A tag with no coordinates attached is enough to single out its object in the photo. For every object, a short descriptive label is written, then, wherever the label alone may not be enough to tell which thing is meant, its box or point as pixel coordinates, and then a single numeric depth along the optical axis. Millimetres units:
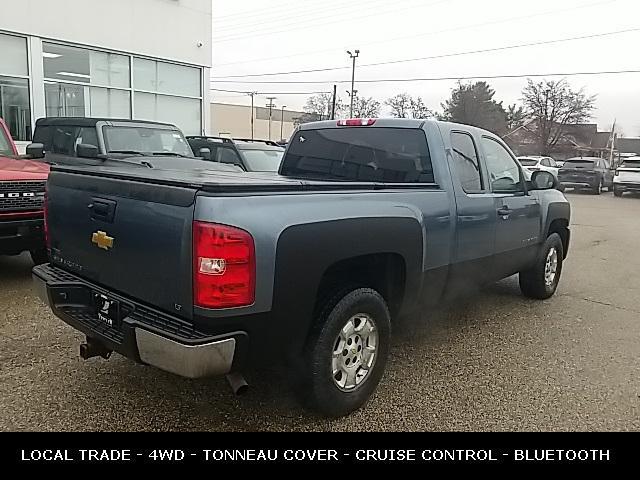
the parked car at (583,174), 24828
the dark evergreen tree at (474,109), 57438
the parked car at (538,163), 25822
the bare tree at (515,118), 63812
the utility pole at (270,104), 76750
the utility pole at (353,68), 42594
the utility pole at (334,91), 39938
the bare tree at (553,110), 56781
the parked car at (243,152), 10594
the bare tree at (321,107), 58219
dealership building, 14586
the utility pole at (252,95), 69688
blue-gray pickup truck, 2631
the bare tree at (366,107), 54500
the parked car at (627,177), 23266
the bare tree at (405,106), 53594
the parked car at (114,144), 7766
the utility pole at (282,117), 79538
